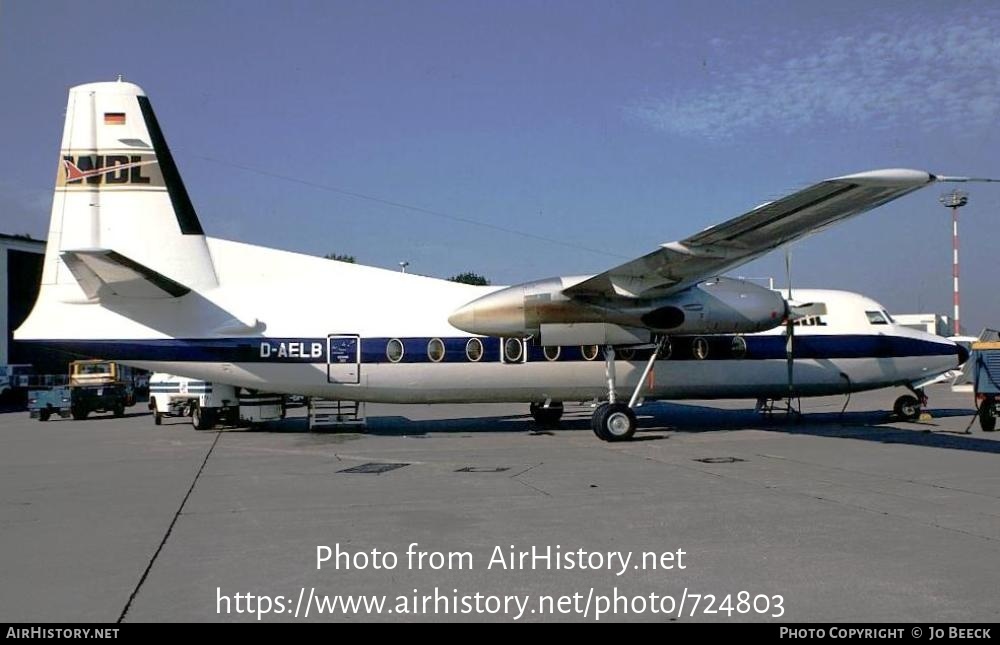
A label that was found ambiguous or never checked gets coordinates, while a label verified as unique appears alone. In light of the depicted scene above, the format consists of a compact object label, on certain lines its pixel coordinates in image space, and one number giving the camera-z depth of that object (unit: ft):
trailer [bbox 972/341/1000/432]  53.11
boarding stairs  58.90
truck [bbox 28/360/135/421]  88.74
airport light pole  161.79
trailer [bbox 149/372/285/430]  60.14
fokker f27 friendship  50.57
